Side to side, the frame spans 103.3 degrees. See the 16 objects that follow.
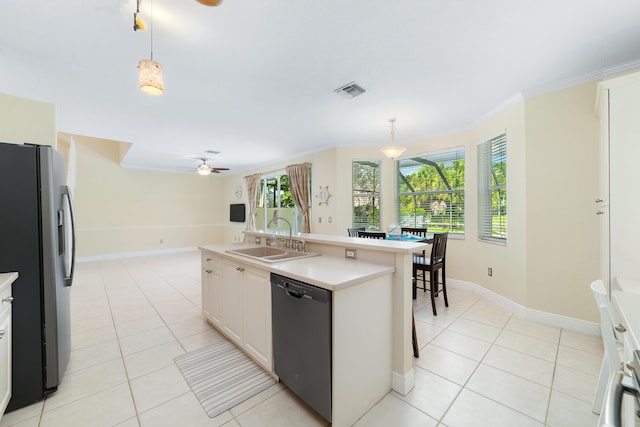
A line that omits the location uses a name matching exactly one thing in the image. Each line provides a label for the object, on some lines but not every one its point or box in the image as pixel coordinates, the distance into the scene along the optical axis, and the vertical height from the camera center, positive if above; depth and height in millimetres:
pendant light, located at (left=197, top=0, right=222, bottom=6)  1304 +1094
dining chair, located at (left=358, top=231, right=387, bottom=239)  3769 -353
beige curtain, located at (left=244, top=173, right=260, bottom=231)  7406 +503
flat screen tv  8031 +6
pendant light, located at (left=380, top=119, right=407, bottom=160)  3770 +901
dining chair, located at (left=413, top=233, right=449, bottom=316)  3066 -693
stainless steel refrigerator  1640 -309
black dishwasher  1450 -802
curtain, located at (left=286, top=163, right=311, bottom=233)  5668 +507
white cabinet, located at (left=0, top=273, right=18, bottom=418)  1440 -721
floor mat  1750 -1290
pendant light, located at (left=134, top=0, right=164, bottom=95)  1592 +868
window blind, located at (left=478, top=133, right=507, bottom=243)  3395 +287
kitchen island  1478 -695
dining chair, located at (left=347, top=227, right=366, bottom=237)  4400 -367
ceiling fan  5776 +988
